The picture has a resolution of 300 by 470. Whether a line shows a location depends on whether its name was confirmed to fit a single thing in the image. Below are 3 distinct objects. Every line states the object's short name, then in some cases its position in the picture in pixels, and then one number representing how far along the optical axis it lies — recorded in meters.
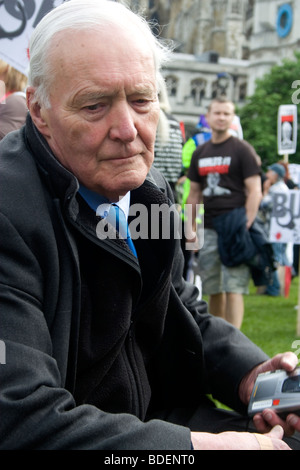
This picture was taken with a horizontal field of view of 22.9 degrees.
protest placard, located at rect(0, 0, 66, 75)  3.31
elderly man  1.46
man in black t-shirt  6.14
